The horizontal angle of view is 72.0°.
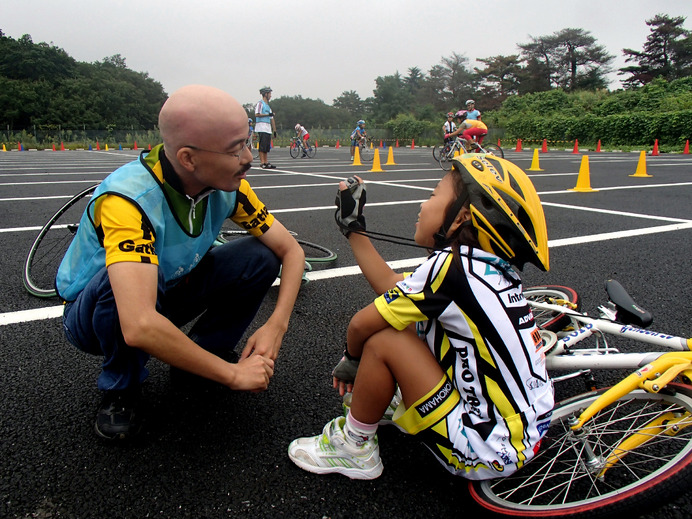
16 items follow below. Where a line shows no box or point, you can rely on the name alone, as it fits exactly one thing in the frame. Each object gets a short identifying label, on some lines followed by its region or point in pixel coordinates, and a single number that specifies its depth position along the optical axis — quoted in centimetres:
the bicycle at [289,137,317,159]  1991
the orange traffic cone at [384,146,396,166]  1432
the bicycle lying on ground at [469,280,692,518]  125
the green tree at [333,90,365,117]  11300
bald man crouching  145
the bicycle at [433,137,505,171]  1398
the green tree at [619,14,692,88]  5084
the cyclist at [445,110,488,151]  1248
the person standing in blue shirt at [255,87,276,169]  1228
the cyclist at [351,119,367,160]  1952
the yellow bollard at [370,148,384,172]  1187
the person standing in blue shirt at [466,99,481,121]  1490
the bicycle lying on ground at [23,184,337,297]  318
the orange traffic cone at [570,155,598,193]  799
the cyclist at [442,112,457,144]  1614
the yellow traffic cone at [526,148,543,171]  1210
